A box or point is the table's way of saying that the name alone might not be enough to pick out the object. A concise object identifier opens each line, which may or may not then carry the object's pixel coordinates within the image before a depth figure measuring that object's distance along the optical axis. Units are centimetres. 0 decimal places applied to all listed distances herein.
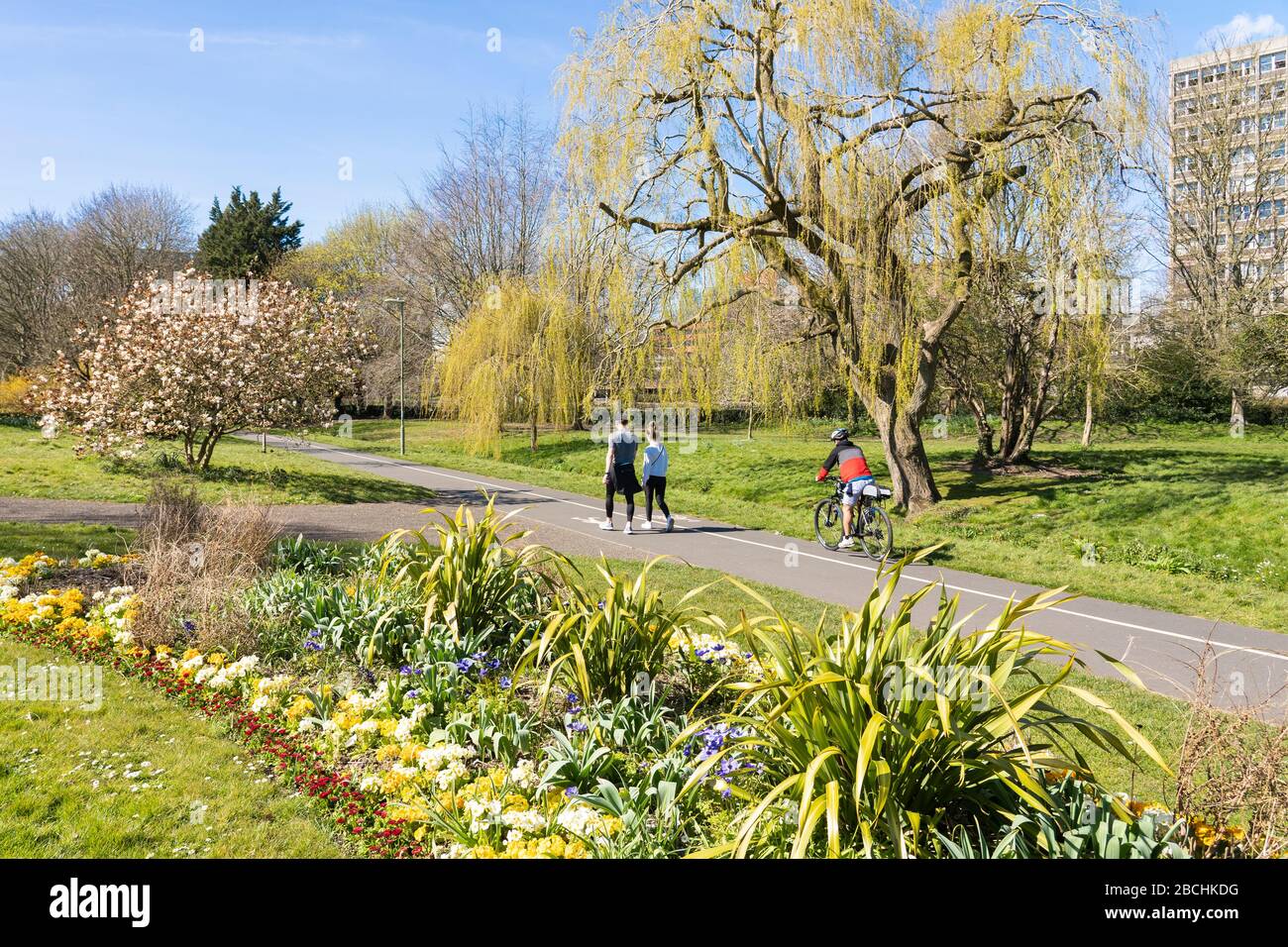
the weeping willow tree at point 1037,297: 1091
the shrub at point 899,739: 303
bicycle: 1084
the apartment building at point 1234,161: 2619
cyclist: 1095
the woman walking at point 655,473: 1266
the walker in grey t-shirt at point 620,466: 1275
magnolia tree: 1616
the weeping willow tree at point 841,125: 1095
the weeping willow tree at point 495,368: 2225
